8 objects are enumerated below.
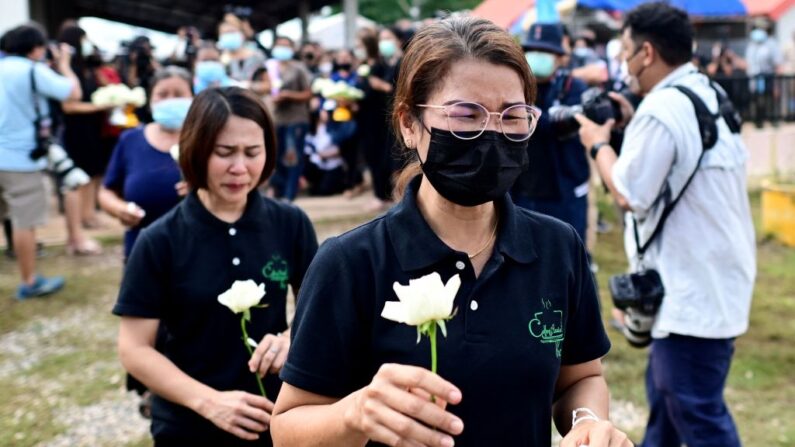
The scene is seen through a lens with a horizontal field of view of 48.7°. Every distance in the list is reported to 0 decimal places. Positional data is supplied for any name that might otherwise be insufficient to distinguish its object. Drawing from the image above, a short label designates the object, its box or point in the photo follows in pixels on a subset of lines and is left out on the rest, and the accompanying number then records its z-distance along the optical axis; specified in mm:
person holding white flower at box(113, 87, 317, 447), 2758
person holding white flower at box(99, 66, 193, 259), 4465
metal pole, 21564
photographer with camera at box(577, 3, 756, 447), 3602
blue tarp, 11839
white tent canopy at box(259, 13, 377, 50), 26016
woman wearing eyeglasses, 1839
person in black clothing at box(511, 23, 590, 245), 5797
